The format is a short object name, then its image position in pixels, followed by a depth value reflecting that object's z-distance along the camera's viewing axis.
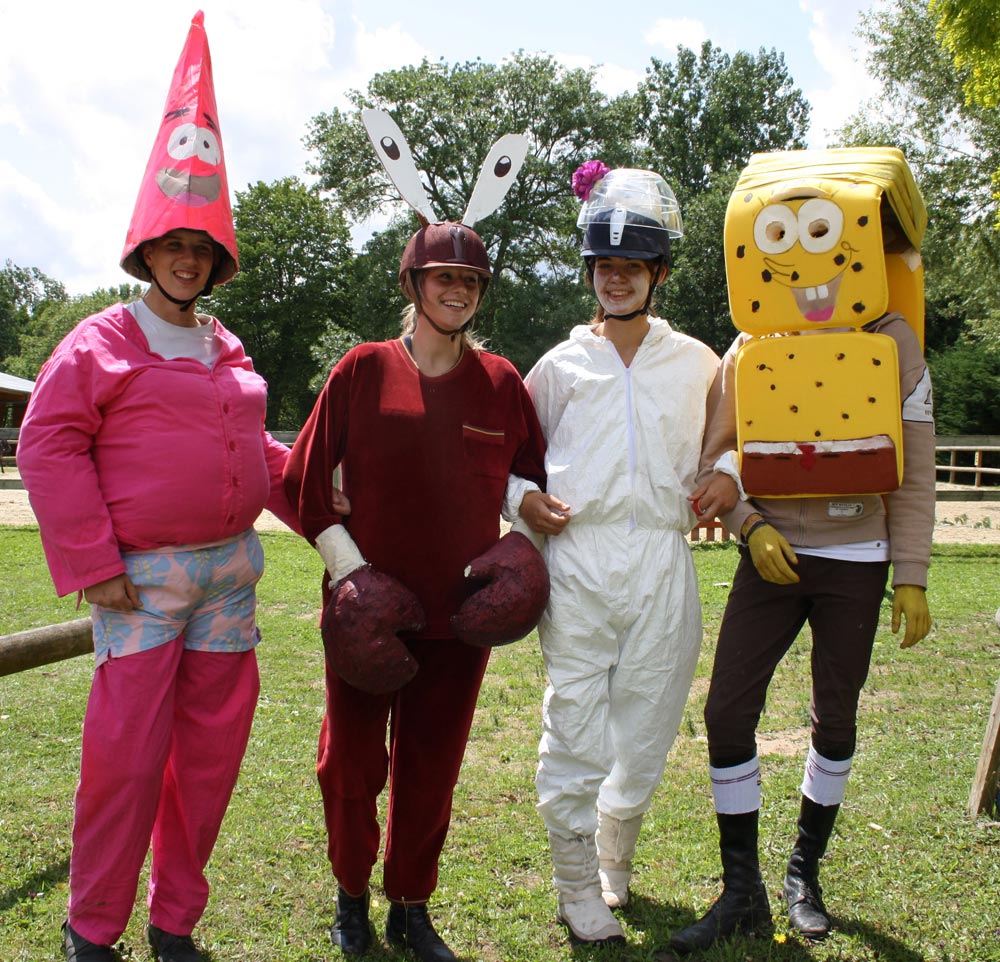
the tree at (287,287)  35.09
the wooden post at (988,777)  3.55
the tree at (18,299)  68.10
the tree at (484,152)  28.94
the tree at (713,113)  36.28
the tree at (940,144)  20.28
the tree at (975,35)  7.89
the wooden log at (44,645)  3.09
